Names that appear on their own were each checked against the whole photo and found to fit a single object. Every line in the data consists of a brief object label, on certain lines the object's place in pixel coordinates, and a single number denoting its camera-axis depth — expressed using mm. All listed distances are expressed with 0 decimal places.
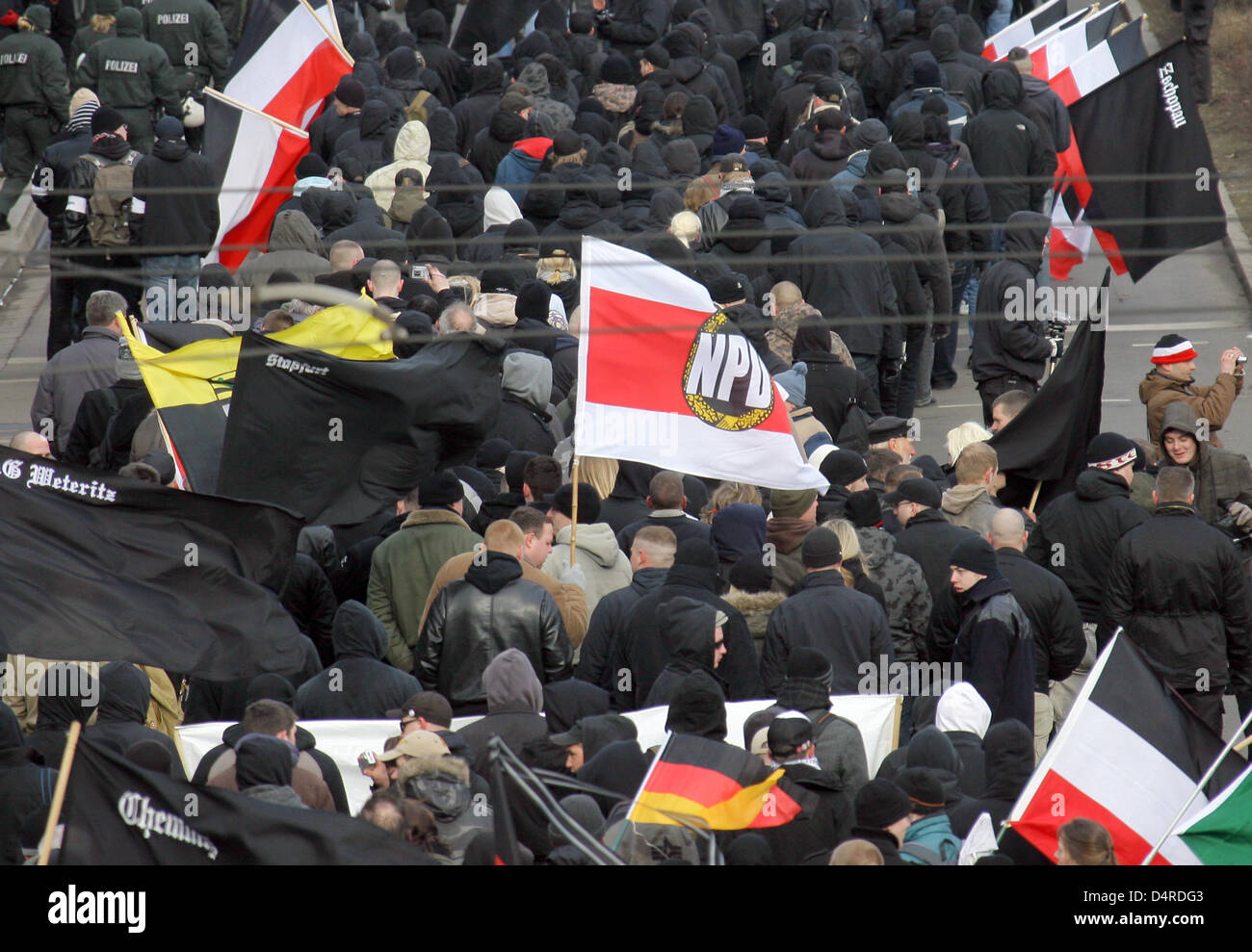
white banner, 15398
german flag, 12227
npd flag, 18078
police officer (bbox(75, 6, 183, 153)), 33156
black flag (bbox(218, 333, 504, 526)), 18406
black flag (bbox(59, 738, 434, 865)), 10359
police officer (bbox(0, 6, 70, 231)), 33219
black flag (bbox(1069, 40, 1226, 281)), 27172
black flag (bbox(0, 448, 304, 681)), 15219
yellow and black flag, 19125
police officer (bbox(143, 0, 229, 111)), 36031
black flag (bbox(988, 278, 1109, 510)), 20937
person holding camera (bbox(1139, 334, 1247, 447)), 21234
